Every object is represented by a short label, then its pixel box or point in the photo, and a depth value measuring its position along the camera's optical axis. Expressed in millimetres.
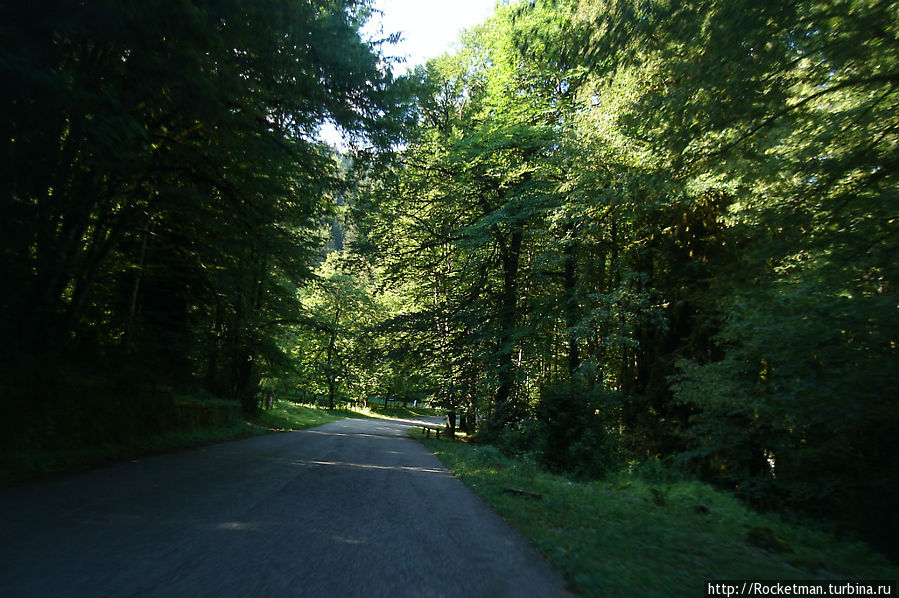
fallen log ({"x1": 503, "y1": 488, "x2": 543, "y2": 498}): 7676
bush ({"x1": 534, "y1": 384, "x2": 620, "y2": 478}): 12914
